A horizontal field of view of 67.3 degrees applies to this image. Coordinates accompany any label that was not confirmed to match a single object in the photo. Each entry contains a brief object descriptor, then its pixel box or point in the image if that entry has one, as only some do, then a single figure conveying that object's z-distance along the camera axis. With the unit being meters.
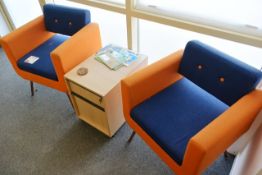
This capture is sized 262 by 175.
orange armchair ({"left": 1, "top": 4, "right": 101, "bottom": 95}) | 1.66
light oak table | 1.46
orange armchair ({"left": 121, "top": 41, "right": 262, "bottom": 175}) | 1.00
